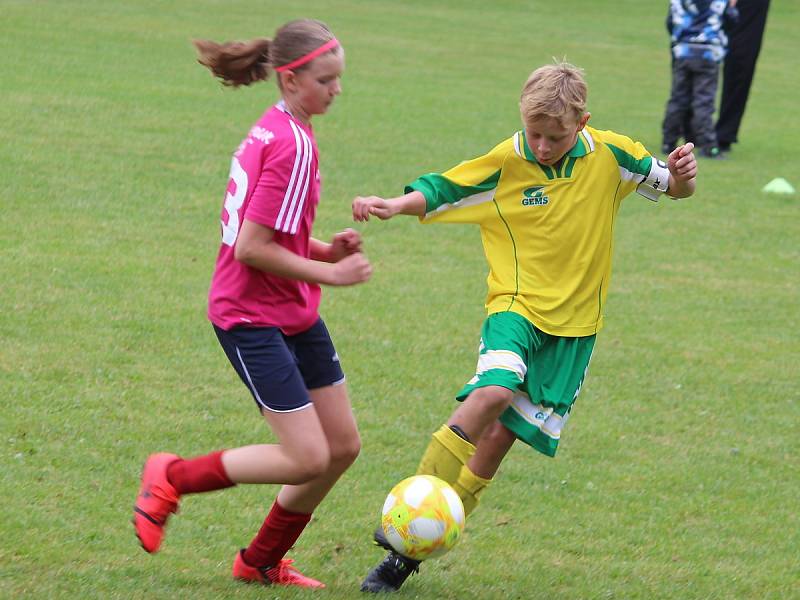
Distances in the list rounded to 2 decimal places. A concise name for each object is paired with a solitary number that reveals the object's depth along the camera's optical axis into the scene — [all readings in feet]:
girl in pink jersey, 26.27
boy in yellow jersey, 30.68
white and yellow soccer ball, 27.91
